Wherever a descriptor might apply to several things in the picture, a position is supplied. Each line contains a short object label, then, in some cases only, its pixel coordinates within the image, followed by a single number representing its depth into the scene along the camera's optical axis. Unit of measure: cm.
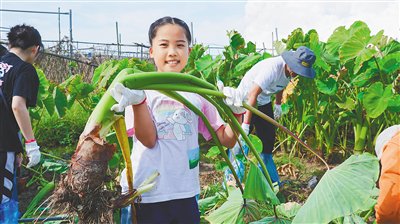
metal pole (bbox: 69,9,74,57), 967
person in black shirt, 226
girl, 152
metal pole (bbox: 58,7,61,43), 1050
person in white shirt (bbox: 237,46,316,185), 318
